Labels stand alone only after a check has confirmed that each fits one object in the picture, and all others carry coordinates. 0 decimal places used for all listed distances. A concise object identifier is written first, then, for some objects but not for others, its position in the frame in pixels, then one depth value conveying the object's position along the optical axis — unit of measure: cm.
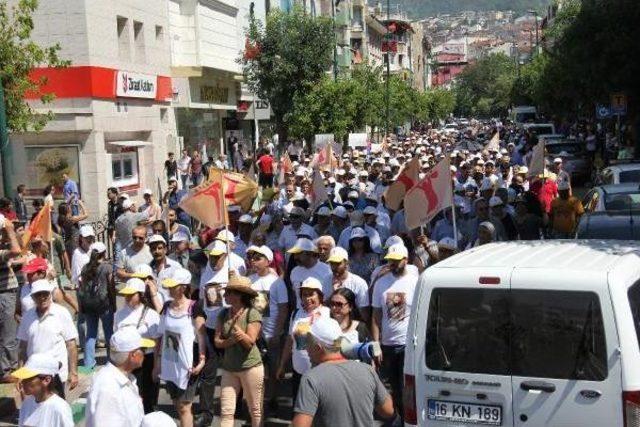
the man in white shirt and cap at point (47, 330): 812
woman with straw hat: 744
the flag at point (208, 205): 1141
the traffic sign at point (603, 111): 3155
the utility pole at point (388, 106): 5605
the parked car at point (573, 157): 3167
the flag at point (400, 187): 1393
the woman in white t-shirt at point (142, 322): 820
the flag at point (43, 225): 1184
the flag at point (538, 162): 1564
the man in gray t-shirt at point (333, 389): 532
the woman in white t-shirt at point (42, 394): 561
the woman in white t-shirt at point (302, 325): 714
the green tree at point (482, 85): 15838
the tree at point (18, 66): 1836
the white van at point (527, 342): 540
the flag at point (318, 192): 1468
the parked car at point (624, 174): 1686
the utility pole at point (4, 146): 1500
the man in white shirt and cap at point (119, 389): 574
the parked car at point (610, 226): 975
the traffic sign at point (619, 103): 2714
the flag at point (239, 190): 1288
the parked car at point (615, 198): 1218
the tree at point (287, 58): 4034
